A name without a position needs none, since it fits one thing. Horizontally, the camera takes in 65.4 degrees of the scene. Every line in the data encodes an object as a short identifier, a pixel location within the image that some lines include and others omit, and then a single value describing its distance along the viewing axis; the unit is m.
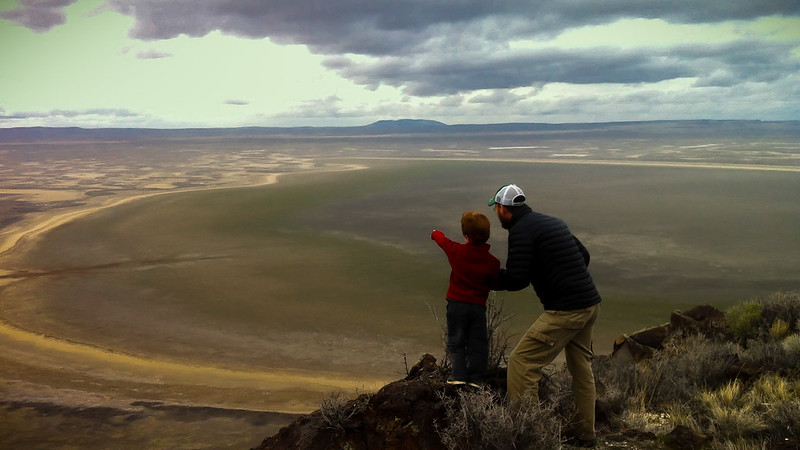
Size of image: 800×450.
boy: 3.62
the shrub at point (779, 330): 7.04
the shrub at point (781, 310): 7.48
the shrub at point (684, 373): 5.11
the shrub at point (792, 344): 5.57
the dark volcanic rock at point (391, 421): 3.81
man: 3.45
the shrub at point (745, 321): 7.43
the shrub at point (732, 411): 4.04
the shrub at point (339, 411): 3.96
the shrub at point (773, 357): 5.45
